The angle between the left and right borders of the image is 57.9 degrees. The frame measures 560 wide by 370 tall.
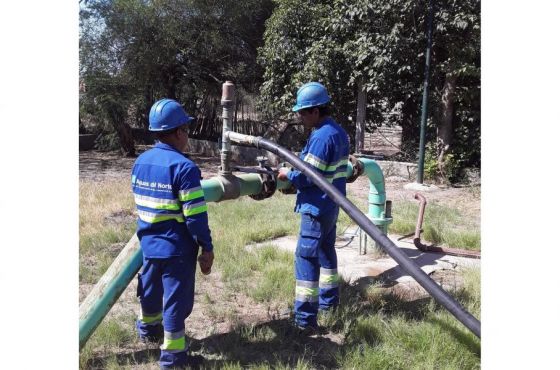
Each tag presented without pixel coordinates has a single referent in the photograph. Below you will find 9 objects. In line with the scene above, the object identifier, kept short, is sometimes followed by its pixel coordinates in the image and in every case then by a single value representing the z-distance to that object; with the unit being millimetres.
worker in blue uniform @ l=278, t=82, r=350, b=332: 3451
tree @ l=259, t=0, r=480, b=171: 9727
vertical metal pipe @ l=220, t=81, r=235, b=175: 3492
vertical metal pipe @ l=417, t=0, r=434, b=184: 9352
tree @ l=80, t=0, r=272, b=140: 14516
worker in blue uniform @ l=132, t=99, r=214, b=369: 2803
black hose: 2193
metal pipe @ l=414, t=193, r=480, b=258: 5094
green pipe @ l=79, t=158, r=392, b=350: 3057
